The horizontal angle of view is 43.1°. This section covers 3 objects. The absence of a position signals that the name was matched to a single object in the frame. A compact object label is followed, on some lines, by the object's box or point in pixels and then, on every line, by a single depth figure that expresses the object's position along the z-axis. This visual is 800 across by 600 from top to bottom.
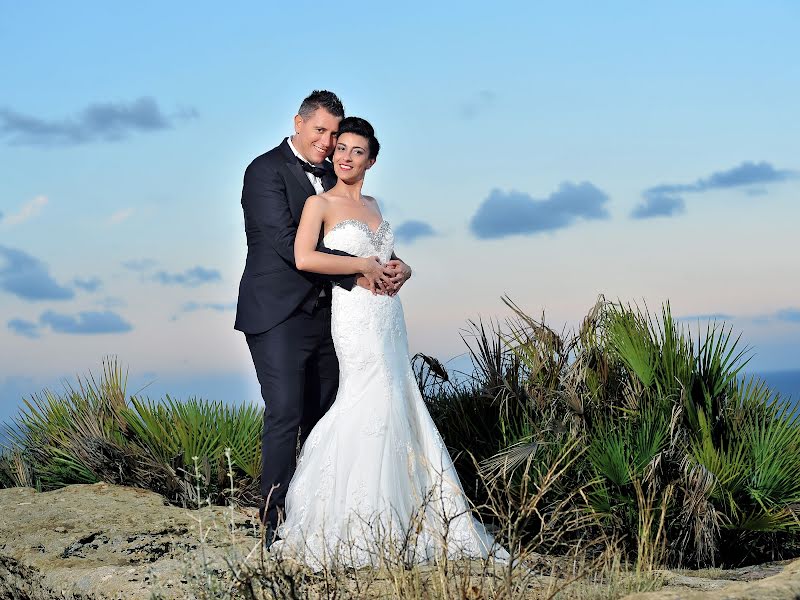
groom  6.54
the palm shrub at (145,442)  8.75
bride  6.18
